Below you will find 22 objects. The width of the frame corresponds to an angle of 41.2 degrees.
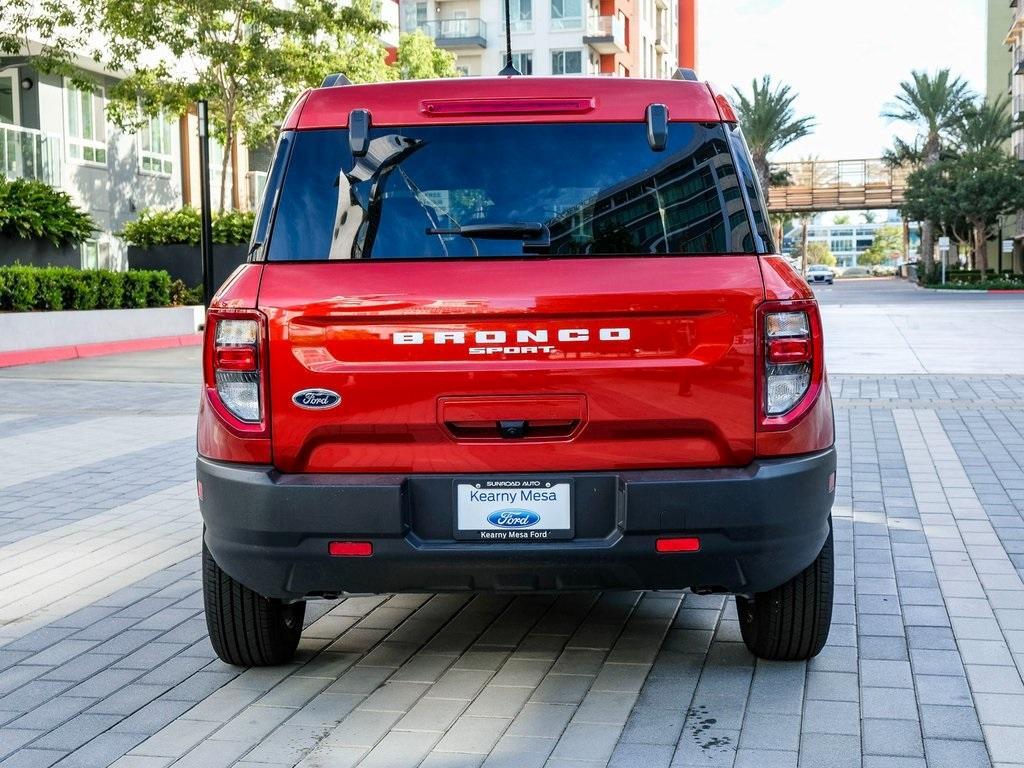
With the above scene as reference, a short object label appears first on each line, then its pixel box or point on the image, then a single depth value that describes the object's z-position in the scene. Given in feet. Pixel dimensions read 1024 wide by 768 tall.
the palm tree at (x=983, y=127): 227.20
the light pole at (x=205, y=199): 58.85
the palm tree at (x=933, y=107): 225.35
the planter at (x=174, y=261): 91.04
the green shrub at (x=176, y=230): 91.91
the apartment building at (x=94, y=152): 88.58
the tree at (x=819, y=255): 586.45
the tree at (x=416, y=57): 143.64
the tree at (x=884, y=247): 568.41
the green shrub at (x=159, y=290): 78.54
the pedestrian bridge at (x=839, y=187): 269.23
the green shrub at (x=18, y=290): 63.98
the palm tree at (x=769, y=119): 215.31
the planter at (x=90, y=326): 62.13
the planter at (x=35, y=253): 75.25
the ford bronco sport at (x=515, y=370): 12.55
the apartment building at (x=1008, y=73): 256.32
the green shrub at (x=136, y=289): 75.56
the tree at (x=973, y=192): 211.20
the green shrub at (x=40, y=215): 73.41
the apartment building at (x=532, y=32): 219.61
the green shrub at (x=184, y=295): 85.81
